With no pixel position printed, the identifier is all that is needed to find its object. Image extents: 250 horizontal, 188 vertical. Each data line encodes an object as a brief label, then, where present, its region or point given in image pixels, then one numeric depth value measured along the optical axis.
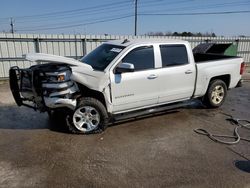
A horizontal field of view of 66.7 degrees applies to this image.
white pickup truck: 3.58
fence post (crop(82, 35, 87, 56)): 9.37
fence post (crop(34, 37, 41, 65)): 8.59
